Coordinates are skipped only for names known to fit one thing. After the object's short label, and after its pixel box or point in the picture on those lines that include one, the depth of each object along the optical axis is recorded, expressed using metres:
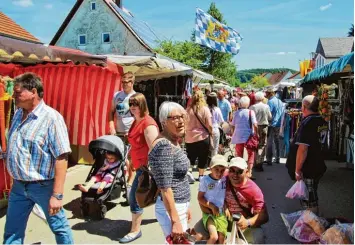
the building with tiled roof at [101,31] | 26.55
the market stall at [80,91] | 6.72
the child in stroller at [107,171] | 4.76
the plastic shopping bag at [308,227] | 3.65
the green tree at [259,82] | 108.69
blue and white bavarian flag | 13.76
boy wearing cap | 3.09
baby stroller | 4.50
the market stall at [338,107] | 6.23
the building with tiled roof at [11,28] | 11.96
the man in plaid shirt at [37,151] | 2.63
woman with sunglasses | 3.45
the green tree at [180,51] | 27.84
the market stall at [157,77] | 8.40
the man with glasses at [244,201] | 3.15
